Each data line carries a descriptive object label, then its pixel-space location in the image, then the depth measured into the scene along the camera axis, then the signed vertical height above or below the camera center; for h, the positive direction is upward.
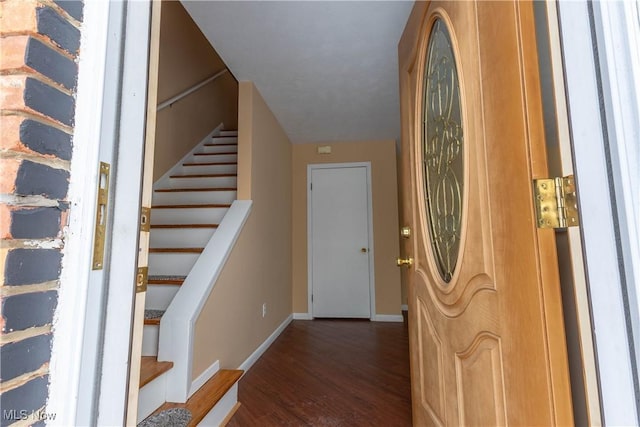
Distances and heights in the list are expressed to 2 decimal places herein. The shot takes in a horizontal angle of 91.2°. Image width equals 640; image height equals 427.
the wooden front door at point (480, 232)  0.64 +0.02
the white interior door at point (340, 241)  4.05 +0.03
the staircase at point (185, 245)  1.46 +0.00
